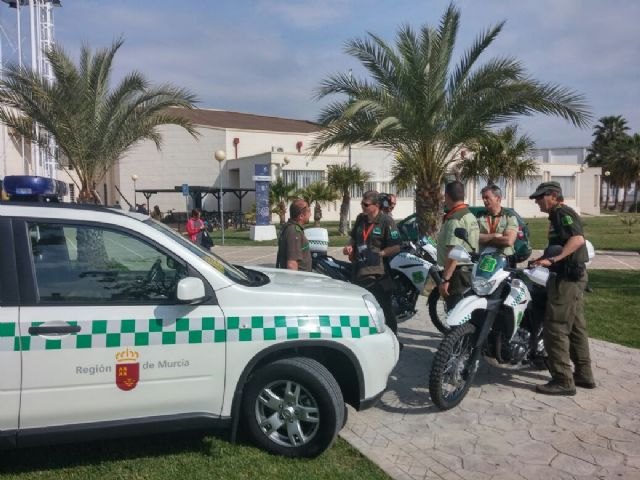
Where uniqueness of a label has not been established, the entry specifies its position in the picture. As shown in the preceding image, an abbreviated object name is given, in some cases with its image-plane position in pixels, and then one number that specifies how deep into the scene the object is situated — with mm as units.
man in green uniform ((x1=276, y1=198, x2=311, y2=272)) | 5909
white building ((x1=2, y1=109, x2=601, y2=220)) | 36688
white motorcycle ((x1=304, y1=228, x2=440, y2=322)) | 6785
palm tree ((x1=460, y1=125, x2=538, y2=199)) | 23814
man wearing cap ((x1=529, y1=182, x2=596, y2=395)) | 4684
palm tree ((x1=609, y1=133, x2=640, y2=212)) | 53406
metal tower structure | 23031
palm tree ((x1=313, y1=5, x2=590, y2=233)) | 9781
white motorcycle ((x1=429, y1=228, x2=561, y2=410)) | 4449
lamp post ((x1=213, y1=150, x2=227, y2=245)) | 23478
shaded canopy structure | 31812
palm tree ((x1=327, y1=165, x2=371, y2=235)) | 25250
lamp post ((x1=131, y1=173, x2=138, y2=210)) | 42059
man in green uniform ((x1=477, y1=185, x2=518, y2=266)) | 5921
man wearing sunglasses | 5934
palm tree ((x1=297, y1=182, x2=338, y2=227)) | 26203
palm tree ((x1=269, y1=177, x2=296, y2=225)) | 27750
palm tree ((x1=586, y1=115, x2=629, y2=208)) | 61191
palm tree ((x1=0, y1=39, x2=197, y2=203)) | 12070
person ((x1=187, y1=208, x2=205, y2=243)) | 13945
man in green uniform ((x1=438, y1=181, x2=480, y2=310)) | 5105
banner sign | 23250
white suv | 3174
